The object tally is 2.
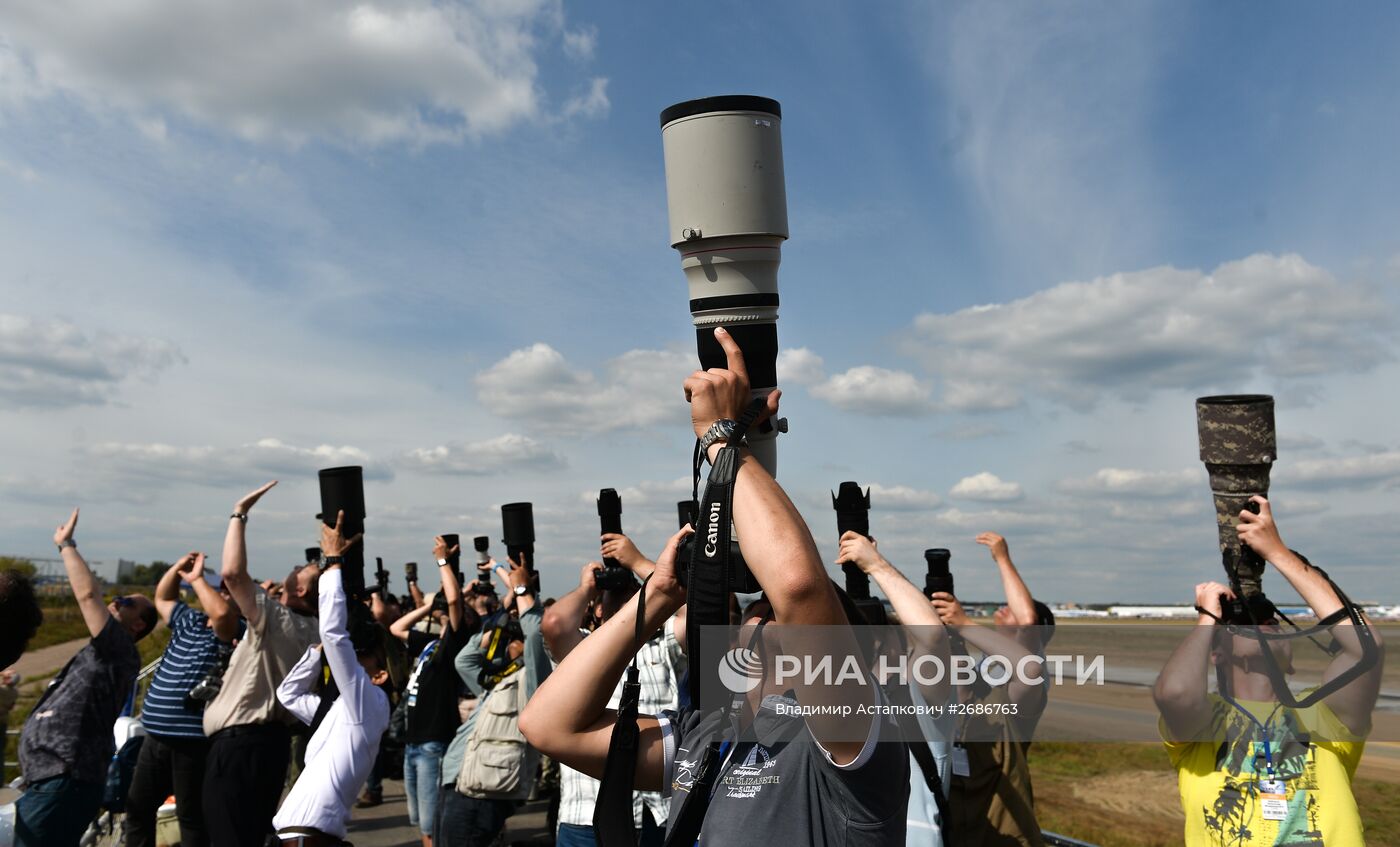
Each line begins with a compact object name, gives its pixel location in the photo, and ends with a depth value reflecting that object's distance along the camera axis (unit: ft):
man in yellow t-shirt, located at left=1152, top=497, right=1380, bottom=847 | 11.43
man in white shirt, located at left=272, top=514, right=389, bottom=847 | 16.42
